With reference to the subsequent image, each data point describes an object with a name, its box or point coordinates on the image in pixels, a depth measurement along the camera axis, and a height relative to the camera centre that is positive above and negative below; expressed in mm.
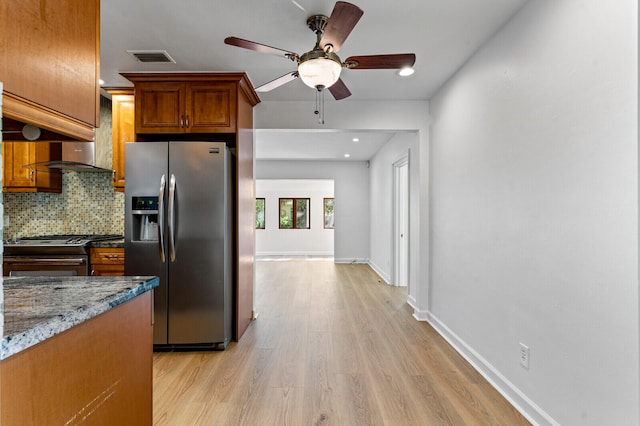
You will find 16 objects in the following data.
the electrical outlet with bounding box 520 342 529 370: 2143 -887
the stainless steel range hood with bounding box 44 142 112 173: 3498 +547
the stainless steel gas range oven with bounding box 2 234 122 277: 3225 -434
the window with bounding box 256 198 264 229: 10672 -69
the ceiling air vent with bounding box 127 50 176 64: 2820 +1283
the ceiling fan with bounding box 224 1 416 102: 1977 +953
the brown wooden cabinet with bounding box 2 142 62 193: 3559 +502
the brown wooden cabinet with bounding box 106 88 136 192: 3529 +931
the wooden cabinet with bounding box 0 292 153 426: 914 -509
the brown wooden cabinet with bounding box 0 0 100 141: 1016 +481
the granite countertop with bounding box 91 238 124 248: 3268 -299
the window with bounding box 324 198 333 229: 10852 -42
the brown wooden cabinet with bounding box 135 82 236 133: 3229 +971
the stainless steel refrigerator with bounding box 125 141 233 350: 3039 -220
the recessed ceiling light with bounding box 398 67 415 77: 3104 +1252
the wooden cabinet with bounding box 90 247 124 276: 3270 -447
